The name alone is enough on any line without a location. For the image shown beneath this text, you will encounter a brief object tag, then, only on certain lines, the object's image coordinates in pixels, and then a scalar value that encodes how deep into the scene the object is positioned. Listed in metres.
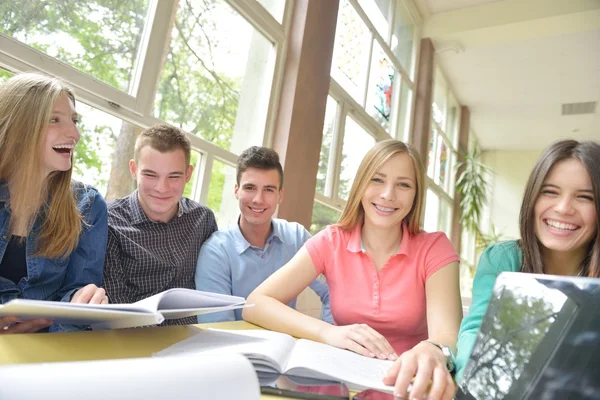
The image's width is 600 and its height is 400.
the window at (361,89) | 3.92
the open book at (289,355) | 0.59
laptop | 0.39
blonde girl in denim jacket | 1.13
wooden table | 0.59
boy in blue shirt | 1.62
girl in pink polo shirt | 1.10
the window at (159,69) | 1.69
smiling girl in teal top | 1.04
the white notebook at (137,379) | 0.32
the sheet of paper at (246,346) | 0.60
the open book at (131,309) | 0.58
